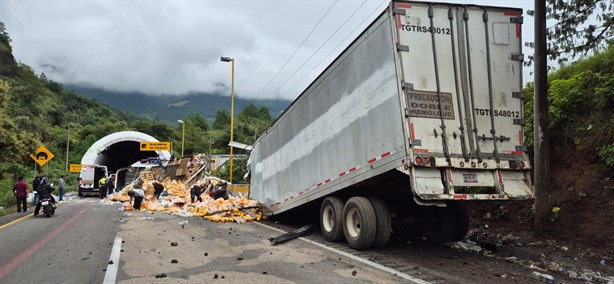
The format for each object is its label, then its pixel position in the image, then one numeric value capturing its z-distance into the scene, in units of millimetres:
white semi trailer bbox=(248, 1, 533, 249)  6527
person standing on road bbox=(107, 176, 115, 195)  27747
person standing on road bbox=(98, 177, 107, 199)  27469
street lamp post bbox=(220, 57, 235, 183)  25233
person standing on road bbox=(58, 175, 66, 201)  24008
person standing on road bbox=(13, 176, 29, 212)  15344
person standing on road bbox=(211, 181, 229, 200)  18594
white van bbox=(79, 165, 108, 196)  30641
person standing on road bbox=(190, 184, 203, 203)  19125
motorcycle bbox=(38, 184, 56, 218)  13820
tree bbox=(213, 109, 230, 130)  101806
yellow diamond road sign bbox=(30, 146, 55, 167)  19734
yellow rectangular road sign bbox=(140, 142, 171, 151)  36000
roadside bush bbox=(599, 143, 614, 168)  7337
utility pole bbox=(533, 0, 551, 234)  7660
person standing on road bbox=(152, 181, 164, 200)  21062
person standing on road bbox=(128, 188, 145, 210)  17359
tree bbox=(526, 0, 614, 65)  7642
